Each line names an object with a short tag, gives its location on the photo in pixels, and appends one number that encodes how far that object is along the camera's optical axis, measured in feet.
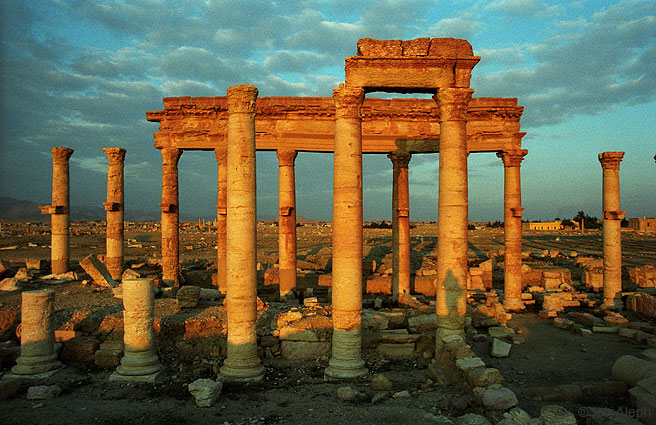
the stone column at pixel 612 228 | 60.80
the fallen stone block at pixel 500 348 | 41.81
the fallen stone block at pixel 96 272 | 60.64
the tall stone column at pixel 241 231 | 36.40
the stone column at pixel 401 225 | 63.36
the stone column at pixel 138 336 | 36.14
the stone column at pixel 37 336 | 36.88
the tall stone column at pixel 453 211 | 38.29
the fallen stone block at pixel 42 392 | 31.73
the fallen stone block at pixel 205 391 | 30.55
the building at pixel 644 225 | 205.26
